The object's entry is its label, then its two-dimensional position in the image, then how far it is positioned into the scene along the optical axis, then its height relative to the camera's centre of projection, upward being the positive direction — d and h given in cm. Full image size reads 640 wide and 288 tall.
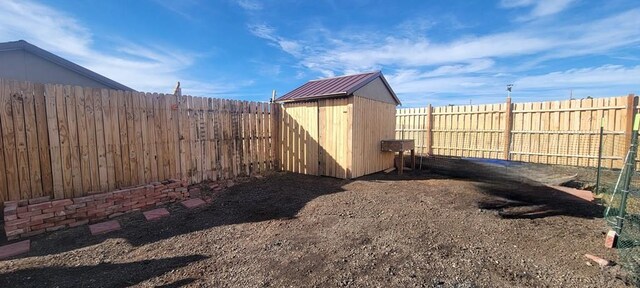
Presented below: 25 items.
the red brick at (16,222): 325 -117
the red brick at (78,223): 370 -135
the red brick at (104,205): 394 -117
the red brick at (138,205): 429 -127
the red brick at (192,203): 457 -133
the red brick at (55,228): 354 -135
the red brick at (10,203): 338 -97
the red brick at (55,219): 355 -124
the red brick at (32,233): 335 -135
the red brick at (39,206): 344 -103
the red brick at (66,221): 364 -130
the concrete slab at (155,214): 402 -135
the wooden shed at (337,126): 667 +5
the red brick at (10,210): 327 -102
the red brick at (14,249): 288 -137
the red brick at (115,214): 402 -133
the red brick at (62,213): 362 -117
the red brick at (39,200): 362 -100
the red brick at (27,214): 335 -111
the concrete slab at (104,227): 350 -136
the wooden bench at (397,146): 757 -53
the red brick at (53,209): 354 -110
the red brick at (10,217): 324 -110
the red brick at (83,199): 378 -103
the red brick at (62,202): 360 -103
